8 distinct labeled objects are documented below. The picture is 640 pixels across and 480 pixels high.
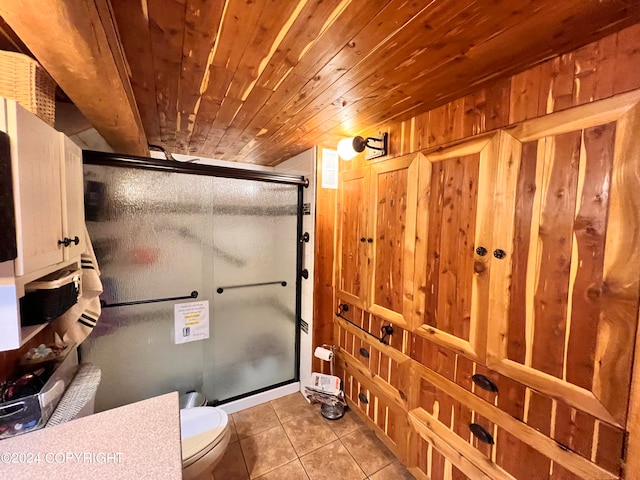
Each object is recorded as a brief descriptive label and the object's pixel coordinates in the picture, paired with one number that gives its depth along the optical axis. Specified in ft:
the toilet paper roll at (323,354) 6.56
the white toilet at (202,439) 3.90
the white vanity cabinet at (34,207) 2.16
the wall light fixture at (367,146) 5.22
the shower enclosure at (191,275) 5.30
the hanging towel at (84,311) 3.99
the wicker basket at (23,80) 2.63
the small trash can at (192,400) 5.99
